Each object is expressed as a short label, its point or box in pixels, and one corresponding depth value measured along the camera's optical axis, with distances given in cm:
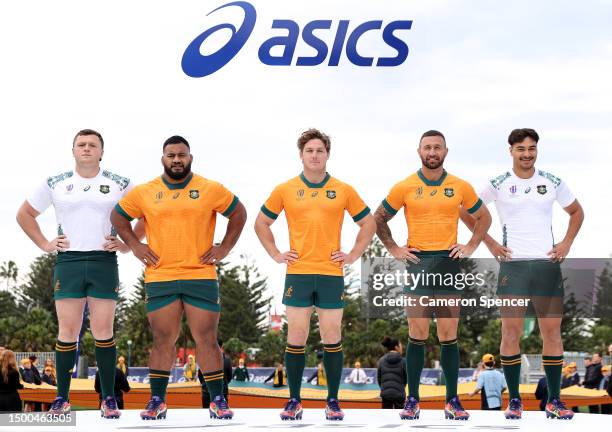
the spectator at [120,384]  1658
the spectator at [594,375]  2239
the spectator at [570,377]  2335
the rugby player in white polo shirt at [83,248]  965
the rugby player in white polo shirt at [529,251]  991
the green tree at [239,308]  8669
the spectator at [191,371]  4051
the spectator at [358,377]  3828
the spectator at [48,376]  2736
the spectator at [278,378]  3312
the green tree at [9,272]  11569
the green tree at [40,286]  9638
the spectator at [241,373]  3747
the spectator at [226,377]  1771
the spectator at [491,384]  1772
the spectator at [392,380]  1739
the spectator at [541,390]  1706
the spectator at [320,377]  3658
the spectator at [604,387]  2222
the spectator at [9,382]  1359
